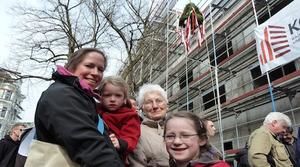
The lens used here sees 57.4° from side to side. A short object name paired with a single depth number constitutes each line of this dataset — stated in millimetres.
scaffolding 6027
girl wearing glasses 1398
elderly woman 1719
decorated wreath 8438
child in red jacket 1614
